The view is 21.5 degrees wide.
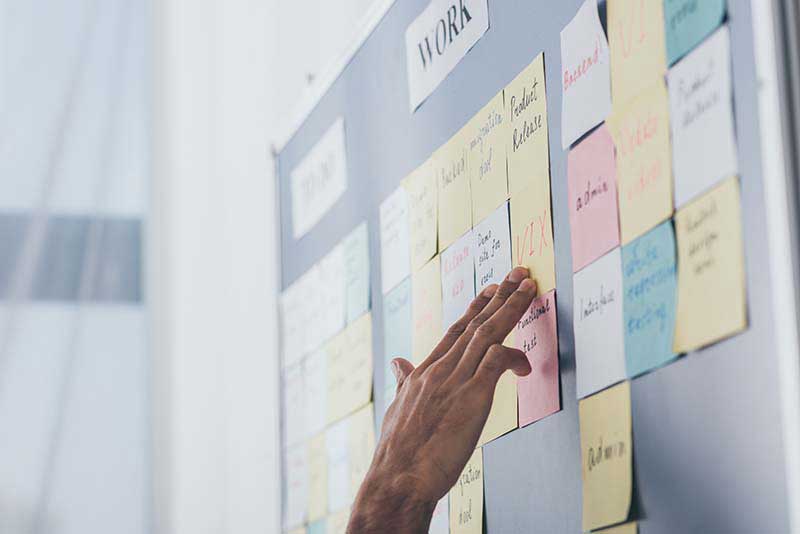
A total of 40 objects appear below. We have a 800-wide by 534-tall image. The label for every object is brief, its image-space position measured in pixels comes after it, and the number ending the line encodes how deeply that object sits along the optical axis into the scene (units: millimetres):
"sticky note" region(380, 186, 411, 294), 1618
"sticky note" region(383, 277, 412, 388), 1612
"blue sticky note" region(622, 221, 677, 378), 1224
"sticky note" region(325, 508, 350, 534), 1747
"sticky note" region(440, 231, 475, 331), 1492
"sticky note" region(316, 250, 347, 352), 1785
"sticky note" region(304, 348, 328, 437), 1824
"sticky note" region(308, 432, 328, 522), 1810
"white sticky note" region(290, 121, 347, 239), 1799
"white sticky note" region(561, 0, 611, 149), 1307
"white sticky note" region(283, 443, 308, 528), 1874
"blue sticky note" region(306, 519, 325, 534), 1812
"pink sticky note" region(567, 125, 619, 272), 1292
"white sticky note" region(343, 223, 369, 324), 1717
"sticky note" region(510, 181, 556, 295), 1373
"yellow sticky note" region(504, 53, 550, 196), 1385
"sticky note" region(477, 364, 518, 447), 1422
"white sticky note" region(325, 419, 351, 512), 1751
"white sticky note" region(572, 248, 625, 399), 1281
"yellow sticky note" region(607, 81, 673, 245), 1233
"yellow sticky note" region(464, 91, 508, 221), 1446
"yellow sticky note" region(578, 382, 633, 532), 1269
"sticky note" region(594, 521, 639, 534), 1259
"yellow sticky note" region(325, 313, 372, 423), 1711
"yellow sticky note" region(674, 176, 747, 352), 1163
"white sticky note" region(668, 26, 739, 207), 1175
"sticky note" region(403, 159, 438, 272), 1561
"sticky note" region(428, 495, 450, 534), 1525
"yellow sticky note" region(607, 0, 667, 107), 1243
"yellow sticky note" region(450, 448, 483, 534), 1471
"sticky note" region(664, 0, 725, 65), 1189
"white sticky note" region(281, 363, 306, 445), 1892
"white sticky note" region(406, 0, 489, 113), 1498
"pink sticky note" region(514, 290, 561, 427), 1363
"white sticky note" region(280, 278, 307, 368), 1910
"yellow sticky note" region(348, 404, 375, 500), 1697
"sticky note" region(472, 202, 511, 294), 1435
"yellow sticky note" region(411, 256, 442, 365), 1548
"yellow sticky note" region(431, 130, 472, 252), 1504
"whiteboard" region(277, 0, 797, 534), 1145
